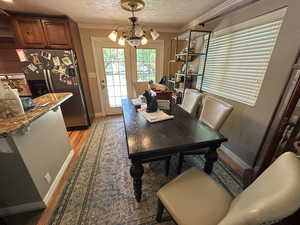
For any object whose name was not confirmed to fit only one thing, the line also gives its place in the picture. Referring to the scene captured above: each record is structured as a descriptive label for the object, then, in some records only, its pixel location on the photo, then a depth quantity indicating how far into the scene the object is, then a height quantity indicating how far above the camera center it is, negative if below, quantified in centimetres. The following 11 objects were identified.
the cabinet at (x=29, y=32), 226 +56
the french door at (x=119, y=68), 322 -7
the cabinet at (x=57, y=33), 234 +56
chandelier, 139 +42
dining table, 103 -62
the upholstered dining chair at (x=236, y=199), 46 -69
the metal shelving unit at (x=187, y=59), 251 +9
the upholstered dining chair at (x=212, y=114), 138 -53
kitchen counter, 107 -88
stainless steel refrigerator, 230 -15
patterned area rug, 124 -140
